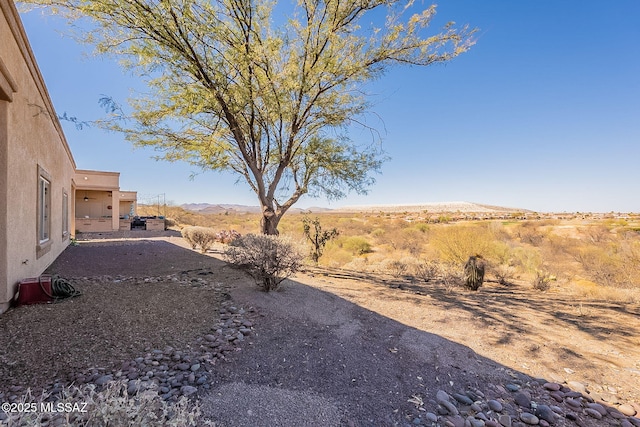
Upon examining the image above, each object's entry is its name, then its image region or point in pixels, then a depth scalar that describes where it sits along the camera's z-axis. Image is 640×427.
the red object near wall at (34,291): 4.43
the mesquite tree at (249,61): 5.98
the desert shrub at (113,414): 1.46
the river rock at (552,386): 3.02
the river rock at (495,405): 2.65
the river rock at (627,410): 2.73
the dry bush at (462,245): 9.38
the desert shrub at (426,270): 8.58
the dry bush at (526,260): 9.96
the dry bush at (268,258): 5.08
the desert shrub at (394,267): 9.60
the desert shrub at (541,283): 7.72
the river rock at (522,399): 2.75
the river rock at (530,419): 2.54
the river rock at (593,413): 2.66
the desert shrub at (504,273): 8.51
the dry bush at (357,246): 15.47
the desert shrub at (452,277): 7.62
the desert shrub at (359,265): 10.52
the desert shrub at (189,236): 11.08
